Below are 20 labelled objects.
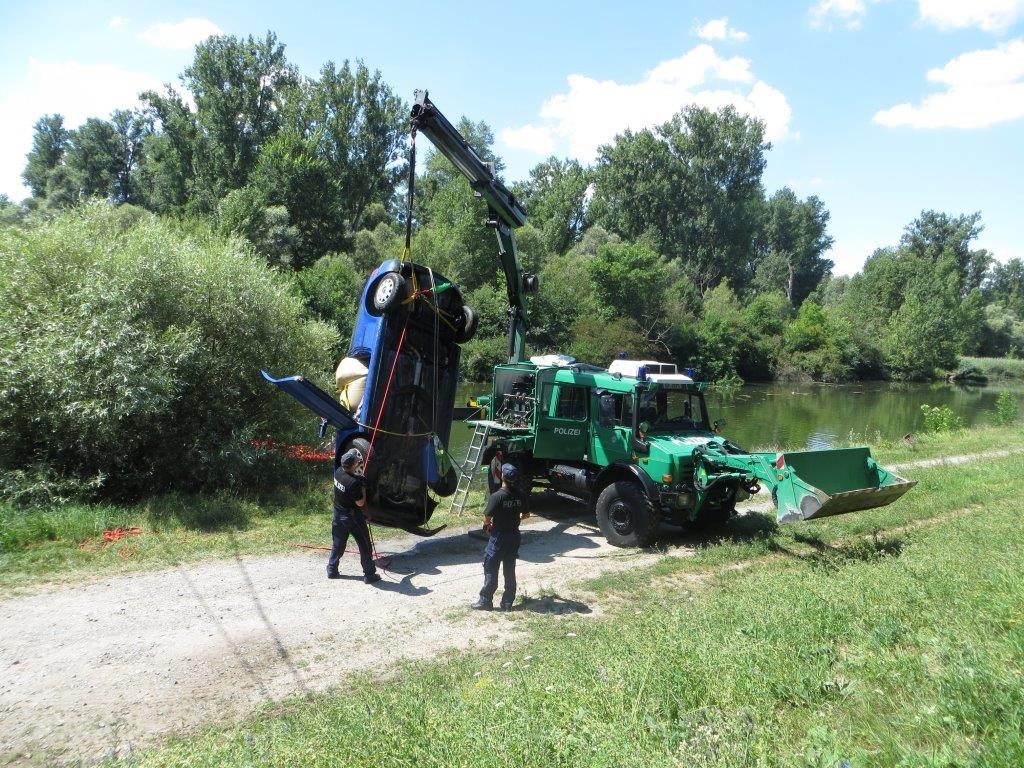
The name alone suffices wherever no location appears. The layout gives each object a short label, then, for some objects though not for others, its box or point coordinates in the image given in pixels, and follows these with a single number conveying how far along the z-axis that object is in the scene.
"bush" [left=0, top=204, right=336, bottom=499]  11.57
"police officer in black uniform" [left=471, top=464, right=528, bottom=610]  8.30
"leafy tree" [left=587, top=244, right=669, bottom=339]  49.78
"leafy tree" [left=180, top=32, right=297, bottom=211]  49.75
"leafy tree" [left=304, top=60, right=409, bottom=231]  54.84
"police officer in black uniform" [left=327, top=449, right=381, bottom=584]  8.98
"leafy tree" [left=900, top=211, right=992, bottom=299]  99.44
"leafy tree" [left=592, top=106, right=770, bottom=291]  70.81
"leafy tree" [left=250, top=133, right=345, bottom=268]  48.59
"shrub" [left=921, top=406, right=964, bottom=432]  27.77
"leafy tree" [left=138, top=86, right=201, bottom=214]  50.44
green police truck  10.06
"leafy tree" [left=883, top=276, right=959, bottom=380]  67.81
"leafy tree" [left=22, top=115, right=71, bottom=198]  73.50
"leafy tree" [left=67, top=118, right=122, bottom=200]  66.75
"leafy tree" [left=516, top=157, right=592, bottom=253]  66.88
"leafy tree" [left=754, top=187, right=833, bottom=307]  96.00
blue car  10.09
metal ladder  12.42
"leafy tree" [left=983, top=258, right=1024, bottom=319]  120.50
